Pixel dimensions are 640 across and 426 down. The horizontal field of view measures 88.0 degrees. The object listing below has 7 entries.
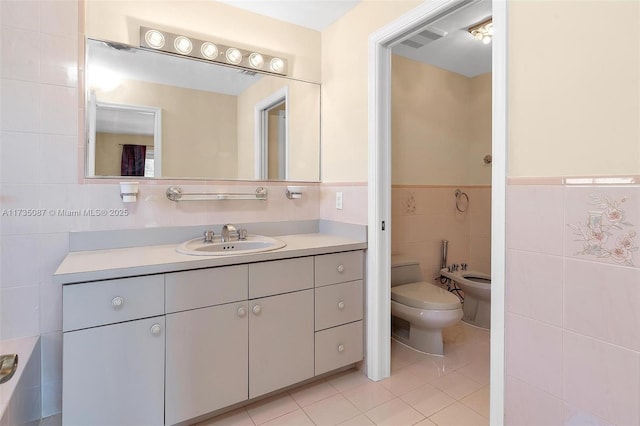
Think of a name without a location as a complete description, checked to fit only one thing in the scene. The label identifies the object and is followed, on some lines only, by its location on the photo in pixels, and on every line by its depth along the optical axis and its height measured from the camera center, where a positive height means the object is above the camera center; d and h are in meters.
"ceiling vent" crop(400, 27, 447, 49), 2.35 +1.29
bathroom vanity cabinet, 1.32 -0.58
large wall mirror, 1.78 +0.57
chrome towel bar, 1.94 +0.10
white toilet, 2.22 -0.66
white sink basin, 1.78 -0.19
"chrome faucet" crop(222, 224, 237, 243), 1.93 -0.12
